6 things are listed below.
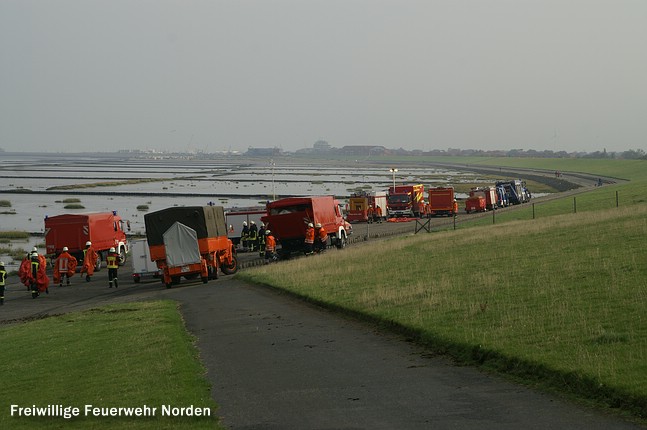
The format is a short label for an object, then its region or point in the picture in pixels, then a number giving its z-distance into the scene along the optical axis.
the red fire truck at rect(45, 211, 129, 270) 48.06
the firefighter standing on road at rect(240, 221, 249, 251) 52.31
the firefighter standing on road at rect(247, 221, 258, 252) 51.41
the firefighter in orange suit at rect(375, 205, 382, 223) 73.75
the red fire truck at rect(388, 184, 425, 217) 75.88
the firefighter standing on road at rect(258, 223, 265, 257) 45.28
